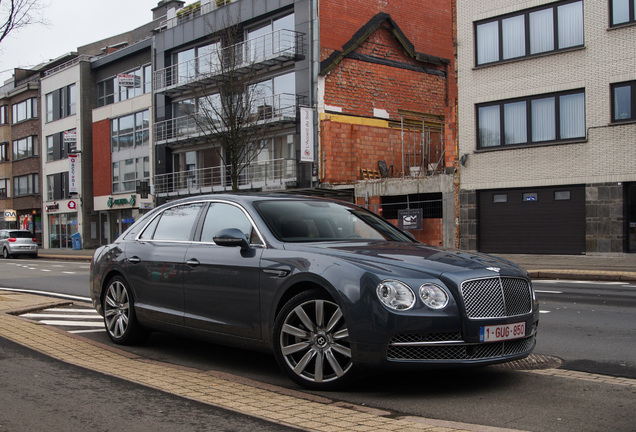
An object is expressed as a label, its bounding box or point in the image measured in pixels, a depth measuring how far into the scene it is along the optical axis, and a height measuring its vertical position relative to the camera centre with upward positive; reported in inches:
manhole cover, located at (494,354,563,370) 236.2 -52.1
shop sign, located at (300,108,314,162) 1169.5 +140.2
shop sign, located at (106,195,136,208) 1702.8 +48.7
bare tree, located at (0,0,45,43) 496.1 +144.3
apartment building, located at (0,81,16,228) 2240.4 +203.2
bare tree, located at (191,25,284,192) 1087.6 +201.3
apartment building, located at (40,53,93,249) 1875.0 +192.6
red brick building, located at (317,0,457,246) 1093.8 +207.9
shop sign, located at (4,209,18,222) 2128.7 +20.8
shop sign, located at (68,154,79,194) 1863.9 +125.0
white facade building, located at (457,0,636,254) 862.5 +116.5
